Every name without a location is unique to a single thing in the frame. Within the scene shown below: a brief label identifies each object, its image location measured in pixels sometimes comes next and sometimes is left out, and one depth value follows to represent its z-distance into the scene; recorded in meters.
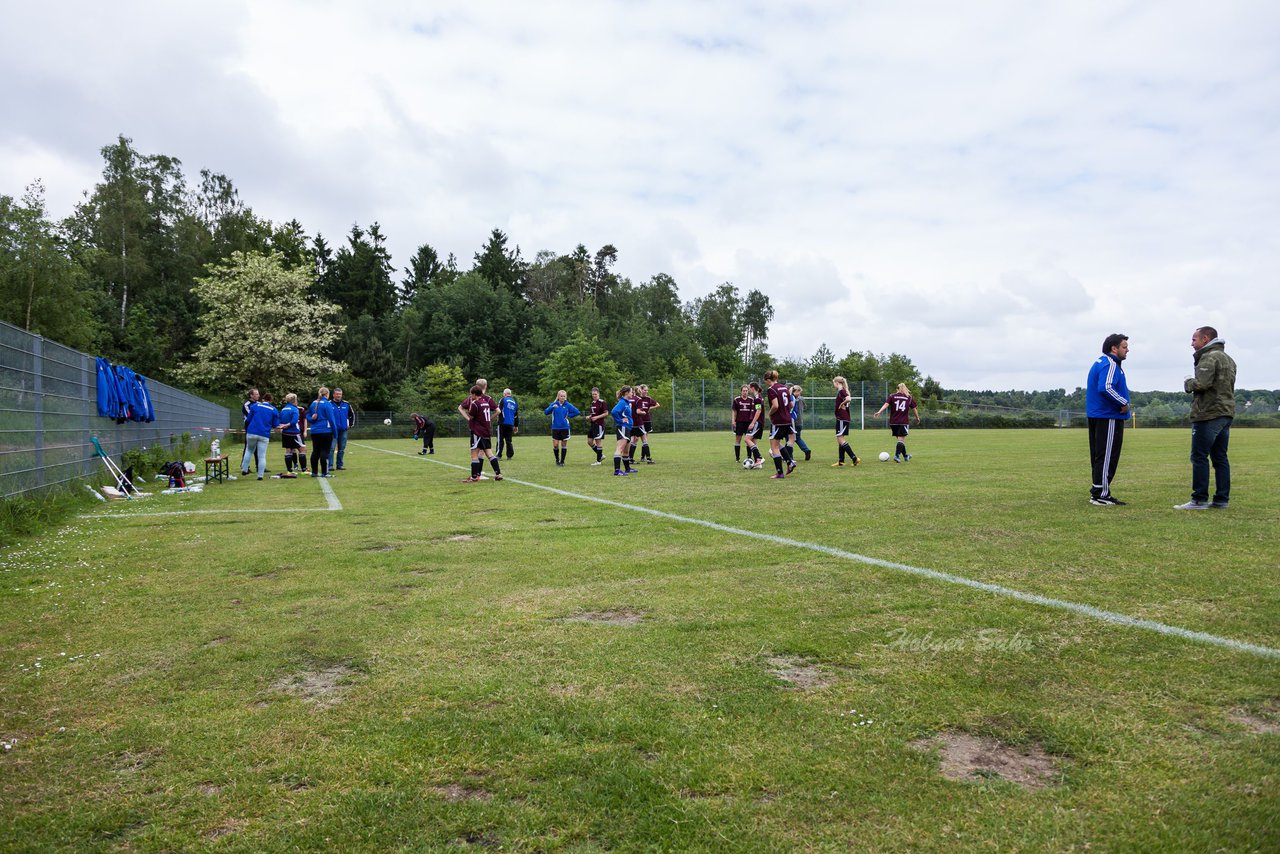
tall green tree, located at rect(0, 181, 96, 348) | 42.75
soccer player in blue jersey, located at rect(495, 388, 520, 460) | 20.26
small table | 15.45
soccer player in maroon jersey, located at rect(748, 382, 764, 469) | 17.56
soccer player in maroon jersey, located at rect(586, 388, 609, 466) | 18.73
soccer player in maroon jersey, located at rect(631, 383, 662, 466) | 18.86
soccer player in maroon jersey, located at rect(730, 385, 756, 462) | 17.64
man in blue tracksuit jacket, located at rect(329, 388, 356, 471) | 18.94
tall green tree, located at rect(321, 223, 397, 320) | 73.25
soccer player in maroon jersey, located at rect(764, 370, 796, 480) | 14.39
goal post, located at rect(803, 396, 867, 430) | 52.91
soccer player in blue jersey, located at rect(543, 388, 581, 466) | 18.81
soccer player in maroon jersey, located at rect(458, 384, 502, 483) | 14.56
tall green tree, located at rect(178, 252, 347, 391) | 45.59
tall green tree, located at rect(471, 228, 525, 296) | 82.12
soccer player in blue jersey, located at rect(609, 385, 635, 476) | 16.64
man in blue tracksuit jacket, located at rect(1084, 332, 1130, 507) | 9.70
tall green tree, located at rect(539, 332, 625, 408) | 61.97
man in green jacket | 8.91
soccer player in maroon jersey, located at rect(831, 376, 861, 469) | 17.34
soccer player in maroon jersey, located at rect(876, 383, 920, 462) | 17.89
